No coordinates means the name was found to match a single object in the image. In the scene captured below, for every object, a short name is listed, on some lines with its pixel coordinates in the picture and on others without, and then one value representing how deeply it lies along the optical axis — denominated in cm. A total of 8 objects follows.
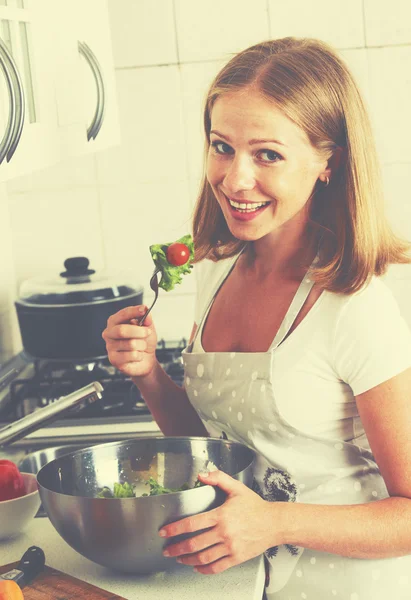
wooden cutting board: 112
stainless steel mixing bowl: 109
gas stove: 184
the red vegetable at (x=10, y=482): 133
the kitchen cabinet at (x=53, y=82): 125
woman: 118
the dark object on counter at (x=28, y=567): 115
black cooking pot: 203
